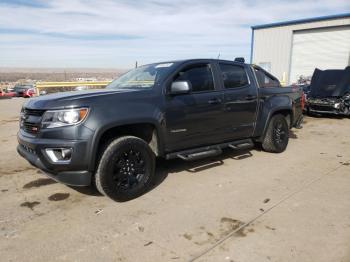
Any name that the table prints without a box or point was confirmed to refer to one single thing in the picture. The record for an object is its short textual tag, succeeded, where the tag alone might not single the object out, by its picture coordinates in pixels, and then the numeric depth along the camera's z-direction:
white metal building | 22.66
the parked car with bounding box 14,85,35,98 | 24.89
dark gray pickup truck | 3.98
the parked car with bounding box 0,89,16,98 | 24.02
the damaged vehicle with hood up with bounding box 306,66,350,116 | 12.12
